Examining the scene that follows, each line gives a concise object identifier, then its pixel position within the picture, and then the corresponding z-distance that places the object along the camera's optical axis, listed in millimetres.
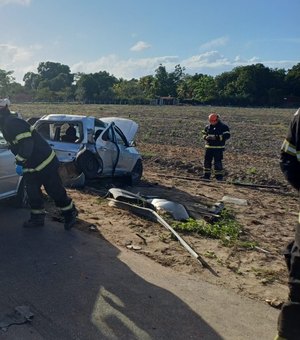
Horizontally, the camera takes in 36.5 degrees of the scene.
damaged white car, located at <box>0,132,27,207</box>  6086
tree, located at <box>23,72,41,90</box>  147000
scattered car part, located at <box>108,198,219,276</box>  4988
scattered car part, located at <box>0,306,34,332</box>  3456
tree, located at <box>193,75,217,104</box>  109800
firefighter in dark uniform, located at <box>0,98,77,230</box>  5508
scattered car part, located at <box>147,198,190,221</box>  6895
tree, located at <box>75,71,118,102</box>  113075
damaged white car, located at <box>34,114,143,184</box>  8667
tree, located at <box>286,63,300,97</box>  109438
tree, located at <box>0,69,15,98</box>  114362
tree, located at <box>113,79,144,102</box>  114938
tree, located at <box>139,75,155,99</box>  125850
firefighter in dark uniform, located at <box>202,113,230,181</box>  11320
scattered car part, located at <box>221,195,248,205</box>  8398
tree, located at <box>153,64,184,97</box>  126812
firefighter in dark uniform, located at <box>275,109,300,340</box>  2924
